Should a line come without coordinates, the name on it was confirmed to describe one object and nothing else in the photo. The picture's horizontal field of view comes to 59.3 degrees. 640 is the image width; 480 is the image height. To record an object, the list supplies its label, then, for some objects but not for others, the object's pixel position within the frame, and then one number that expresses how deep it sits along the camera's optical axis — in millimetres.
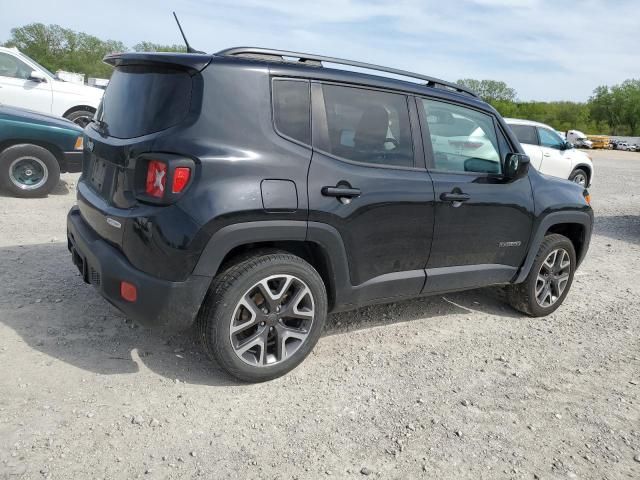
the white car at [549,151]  11922
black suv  2928
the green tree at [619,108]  102188
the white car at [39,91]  9445
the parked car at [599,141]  56938
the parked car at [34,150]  7094
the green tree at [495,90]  122550
